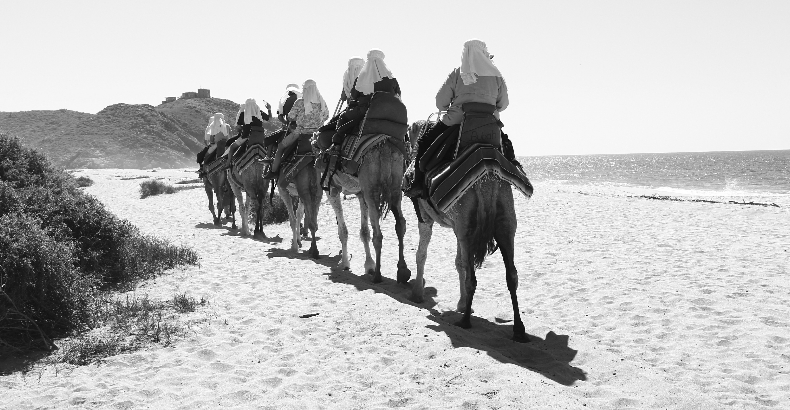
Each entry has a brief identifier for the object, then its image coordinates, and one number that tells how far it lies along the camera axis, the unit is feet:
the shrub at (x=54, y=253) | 18.74
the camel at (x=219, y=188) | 55.83
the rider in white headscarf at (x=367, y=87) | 28.50
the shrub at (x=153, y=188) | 91.50
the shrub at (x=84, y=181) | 114.71
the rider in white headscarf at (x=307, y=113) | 37.04
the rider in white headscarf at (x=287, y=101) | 39.44
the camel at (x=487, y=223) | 19.47
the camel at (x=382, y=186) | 27.53
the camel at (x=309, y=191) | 35.78
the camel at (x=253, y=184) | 45.85
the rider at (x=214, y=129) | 59.00
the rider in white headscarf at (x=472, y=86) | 20.97
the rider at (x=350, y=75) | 31.22
